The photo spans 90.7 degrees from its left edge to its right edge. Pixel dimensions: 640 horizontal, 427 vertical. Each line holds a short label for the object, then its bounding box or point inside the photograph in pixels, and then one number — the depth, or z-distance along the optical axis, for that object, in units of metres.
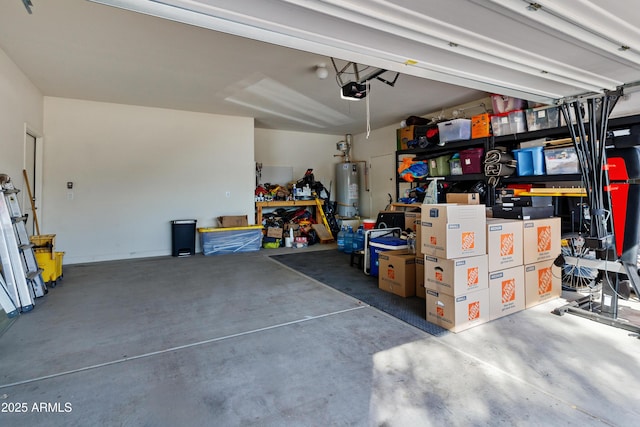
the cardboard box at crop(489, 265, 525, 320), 2.73
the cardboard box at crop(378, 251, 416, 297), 3.31
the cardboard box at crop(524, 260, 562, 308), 3.01
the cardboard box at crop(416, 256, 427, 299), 3.31
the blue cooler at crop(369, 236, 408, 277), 3.68
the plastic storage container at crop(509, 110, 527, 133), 4.30
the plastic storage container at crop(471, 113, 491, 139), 4.64
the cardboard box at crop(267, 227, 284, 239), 6.69
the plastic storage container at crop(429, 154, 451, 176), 5.36
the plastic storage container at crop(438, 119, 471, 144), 4.91
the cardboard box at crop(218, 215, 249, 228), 6.18
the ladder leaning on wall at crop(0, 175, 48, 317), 2.90
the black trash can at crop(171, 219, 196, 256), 5.71
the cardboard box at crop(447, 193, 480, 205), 3.01
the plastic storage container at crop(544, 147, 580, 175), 3.75
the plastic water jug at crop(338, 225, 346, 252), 6.01
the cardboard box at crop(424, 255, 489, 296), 2.48
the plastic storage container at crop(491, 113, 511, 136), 4.44
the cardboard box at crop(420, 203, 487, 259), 2.48
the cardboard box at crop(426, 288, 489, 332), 2.49
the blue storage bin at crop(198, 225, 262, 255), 5.87
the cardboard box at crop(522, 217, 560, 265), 2.97
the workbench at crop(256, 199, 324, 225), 6.80
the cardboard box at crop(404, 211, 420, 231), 4.08
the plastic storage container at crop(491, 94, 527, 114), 4.37
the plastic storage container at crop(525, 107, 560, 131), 3.97
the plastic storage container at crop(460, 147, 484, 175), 4.77
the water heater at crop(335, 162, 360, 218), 7.79
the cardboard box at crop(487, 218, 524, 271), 2.71
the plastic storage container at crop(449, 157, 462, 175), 5.14
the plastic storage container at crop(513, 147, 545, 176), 4.11
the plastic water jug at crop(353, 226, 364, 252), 5.23
